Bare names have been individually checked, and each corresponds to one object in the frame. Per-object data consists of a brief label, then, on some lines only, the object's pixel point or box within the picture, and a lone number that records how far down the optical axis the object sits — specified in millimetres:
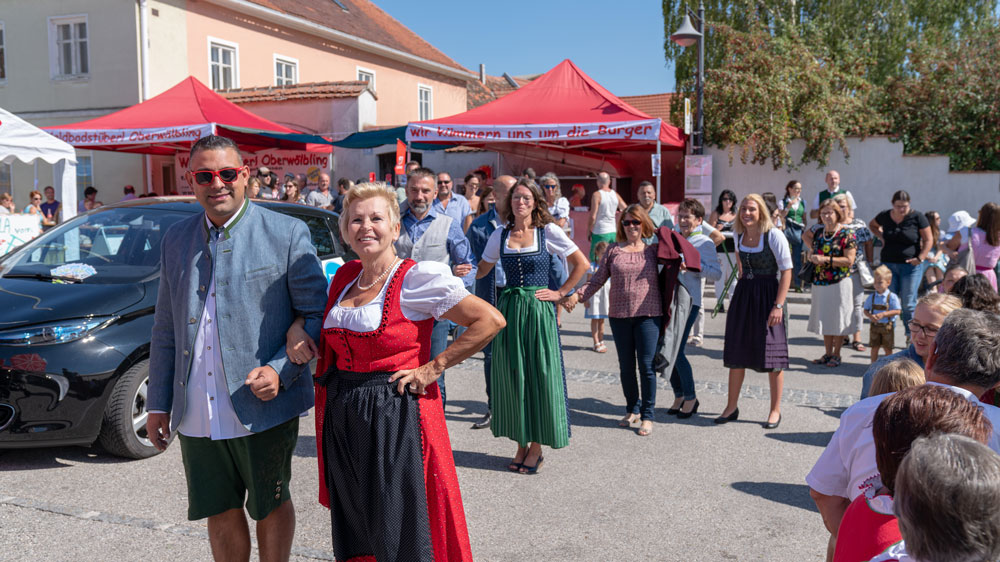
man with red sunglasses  2863
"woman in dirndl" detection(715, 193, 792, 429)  6071
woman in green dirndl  5090
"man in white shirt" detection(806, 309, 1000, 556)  2455
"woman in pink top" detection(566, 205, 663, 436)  6016
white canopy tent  10203
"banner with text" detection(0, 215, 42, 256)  9281
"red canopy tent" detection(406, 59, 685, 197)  12562
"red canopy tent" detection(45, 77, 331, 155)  14333
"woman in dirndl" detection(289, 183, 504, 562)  2809
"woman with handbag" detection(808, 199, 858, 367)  8164
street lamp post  14375
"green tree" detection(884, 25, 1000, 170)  16781
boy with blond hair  7766
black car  4719
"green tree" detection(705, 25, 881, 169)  15883
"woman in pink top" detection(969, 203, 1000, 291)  8359
